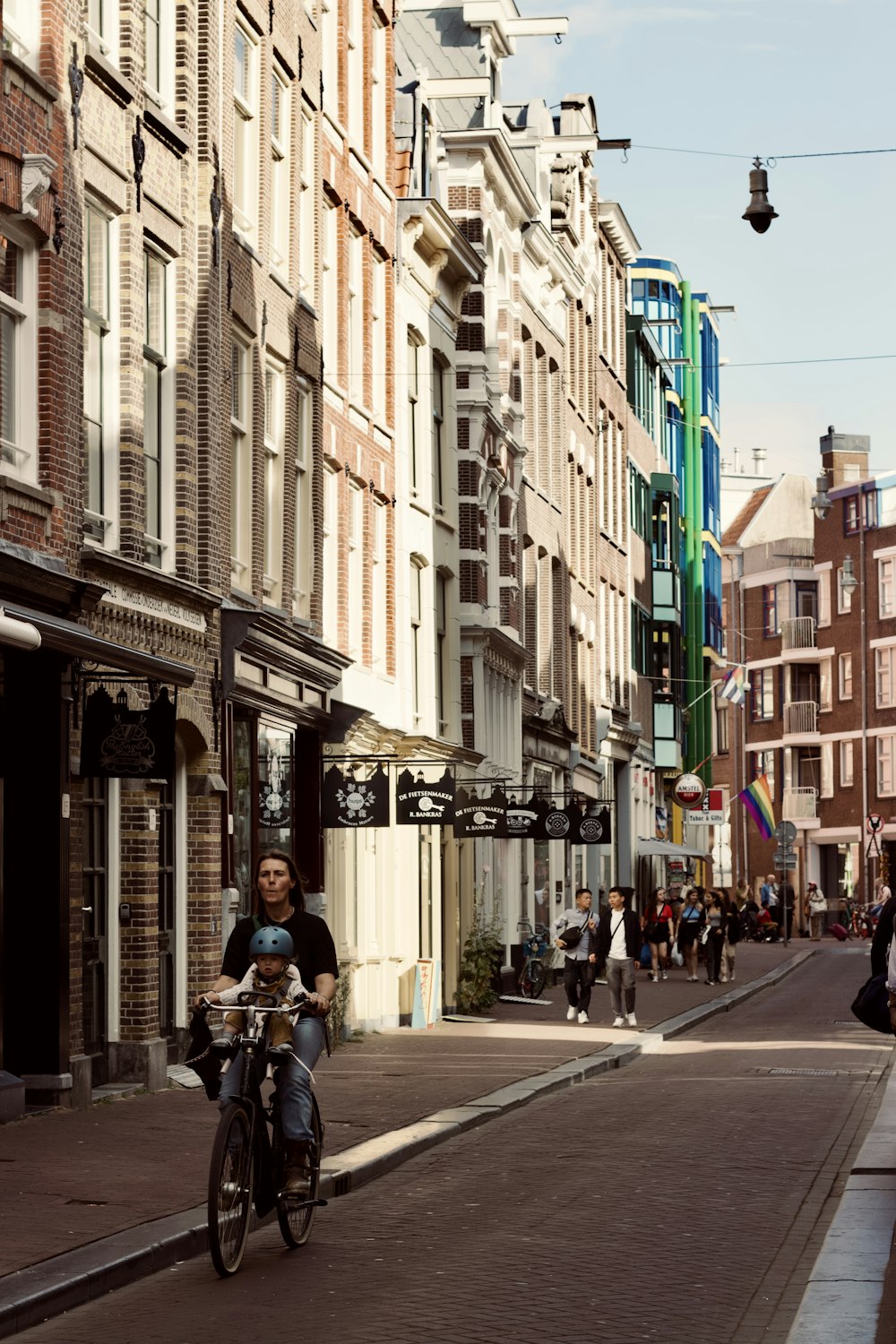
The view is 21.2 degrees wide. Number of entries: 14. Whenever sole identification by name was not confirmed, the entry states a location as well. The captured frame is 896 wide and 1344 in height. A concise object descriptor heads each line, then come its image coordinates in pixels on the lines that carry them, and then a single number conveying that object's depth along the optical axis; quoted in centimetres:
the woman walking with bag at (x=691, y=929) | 4600
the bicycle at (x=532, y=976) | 3909
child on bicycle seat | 1100
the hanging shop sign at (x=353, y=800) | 2739
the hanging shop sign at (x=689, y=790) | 6116
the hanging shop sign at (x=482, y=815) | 3347
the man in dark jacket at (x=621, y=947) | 3058
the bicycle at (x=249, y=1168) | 1023
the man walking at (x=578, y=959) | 3192
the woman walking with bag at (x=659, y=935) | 4759
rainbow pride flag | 7719
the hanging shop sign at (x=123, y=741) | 1848
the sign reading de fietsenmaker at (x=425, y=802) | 2911
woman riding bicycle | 1102
